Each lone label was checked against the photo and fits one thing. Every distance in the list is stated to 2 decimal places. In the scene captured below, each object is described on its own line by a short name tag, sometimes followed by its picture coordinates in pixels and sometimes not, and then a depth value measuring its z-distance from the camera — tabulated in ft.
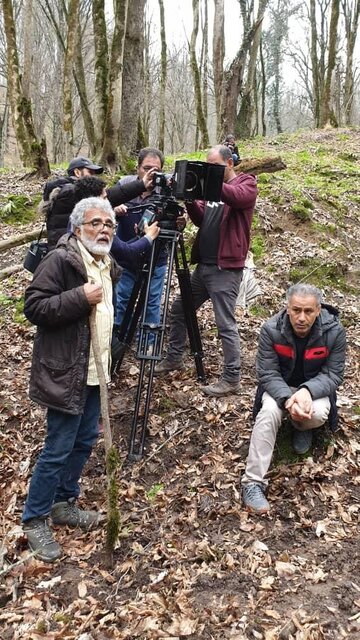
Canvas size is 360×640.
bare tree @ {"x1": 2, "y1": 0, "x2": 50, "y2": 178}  36.50
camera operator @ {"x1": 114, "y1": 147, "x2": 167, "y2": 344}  15.01
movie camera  13.30
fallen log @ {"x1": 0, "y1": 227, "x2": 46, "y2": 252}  25.26
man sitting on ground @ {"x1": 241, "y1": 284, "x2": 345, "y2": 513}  12.57
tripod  13.84
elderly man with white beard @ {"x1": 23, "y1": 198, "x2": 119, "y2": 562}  10.14
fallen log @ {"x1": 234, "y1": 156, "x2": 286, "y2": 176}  29.53
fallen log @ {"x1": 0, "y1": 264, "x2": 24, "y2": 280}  23.59
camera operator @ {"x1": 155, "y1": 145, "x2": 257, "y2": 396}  14.69
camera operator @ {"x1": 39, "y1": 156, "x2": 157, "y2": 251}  13.03
